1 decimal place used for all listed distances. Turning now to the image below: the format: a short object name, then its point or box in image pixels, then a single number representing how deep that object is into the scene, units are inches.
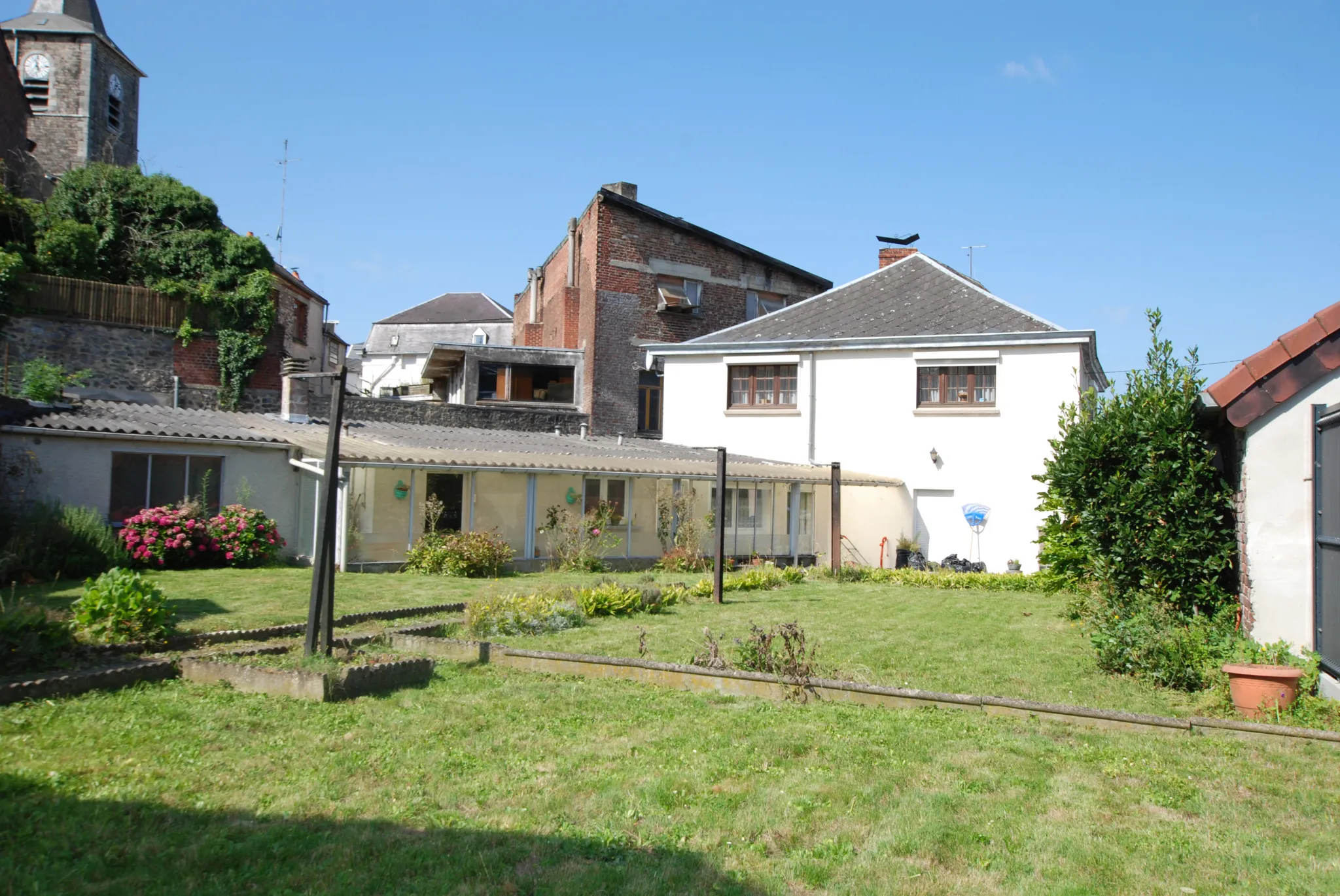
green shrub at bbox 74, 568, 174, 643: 335.0
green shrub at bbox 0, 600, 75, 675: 293.1
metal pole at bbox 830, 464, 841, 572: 784.9
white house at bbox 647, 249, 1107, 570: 942.4
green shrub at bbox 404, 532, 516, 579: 709.3
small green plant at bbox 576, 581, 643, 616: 506.3
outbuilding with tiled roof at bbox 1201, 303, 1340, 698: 312.2
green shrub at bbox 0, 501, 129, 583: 558.6
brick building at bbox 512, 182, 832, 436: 1254.9
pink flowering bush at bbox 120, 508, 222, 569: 644.7
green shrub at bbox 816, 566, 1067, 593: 762.2
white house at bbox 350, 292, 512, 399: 2226.9
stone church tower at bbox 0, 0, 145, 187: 1421.0
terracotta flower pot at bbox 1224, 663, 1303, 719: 285.3
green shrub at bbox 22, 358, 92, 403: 810.8
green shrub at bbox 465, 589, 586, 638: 422.3
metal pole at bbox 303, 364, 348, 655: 315.9
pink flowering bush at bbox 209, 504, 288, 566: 687.7
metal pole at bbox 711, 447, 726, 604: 585.6
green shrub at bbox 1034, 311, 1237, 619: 382.9
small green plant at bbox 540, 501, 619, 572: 801.6
